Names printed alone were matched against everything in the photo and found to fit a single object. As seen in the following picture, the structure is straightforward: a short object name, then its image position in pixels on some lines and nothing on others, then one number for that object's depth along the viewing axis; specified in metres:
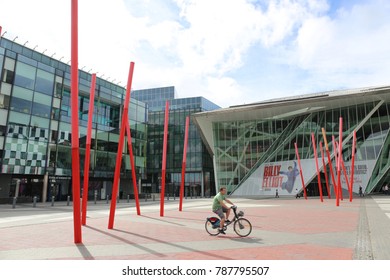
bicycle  9.86
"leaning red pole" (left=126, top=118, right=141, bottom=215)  16.47
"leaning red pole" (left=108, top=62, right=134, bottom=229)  12.34
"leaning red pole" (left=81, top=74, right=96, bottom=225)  13.09
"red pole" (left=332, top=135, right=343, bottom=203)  24.03
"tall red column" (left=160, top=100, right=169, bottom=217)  16.92
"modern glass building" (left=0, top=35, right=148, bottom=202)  30.95
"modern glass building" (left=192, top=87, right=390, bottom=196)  39.66
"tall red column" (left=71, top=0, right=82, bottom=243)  9.30
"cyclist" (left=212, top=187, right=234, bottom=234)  10.14
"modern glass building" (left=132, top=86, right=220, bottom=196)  61.78
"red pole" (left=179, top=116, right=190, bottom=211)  20.15
